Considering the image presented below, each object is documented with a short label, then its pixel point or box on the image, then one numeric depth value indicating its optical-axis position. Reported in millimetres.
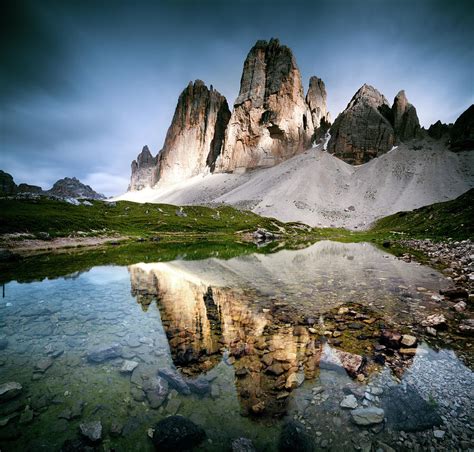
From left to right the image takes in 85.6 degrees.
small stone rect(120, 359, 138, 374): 6609
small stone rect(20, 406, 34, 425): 4813
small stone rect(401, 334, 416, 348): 7152
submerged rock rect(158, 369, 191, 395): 5821
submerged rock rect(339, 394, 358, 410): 5116
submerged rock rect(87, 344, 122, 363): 7168
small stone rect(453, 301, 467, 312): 9750
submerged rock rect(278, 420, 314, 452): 4266
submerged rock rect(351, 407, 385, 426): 4697
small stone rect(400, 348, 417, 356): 6869
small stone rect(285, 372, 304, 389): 5848
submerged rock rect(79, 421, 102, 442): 4477
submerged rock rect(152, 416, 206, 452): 4316
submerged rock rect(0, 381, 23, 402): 5373
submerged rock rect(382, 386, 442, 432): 4535
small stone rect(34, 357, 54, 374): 6588
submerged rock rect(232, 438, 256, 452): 4242
